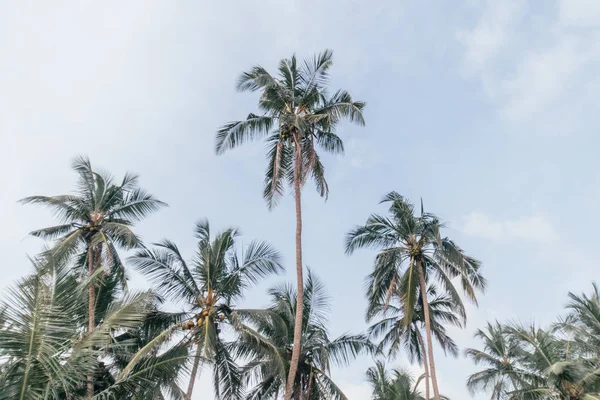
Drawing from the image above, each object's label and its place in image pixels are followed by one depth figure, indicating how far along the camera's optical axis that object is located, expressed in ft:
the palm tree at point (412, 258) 73.41
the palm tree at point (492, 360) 96.63
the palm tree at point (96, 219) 65.62
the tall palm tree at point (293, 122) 65.16
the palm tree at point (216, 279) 58.90
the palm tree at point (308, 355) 69.56
